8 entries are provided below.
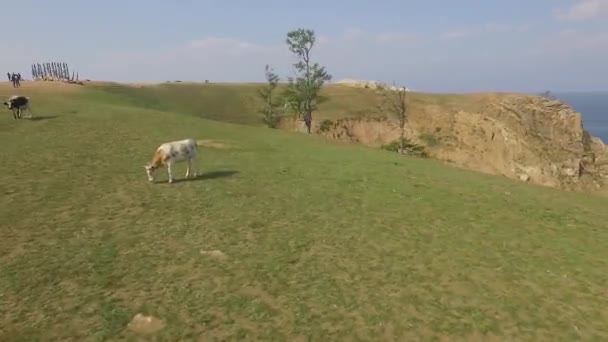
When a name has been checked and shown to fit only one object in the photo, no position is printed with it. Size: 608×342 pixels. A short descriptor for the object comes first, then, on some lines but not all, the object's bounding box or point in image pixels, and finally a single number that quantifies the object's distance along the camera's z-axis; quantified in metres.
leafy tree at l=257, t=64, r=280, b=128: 71.81
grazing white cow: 22.52
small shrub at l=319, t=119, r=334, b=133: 75.56
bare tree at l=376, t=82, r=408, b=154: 78.12
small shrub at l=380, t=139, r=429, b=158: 69.40
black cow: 36.41
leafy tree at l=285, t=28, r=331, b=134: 64.62
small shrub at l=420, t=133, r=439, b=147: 75.25
